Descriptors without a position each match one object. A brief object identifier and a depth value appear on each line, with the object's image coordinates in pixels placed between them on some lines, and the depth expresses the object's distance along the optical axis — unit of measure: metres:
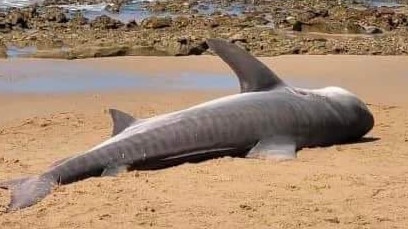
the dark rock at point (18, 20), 20.47
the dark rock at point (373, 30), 20.14
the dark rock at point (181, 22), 20.70
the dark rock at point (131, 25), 20.28
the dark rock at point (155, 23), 20.17
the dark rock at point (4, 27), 19.38
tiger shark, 6.09
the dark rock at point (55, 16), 21.93
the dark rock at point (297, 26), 20.32
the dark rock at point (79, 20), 21.25
